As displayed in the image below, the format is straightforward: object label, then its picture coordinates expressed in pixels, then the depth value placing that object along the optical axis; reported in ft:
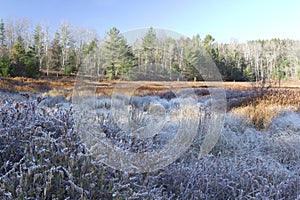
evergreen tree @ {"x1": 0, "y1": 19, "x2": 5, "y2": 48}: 109.14
